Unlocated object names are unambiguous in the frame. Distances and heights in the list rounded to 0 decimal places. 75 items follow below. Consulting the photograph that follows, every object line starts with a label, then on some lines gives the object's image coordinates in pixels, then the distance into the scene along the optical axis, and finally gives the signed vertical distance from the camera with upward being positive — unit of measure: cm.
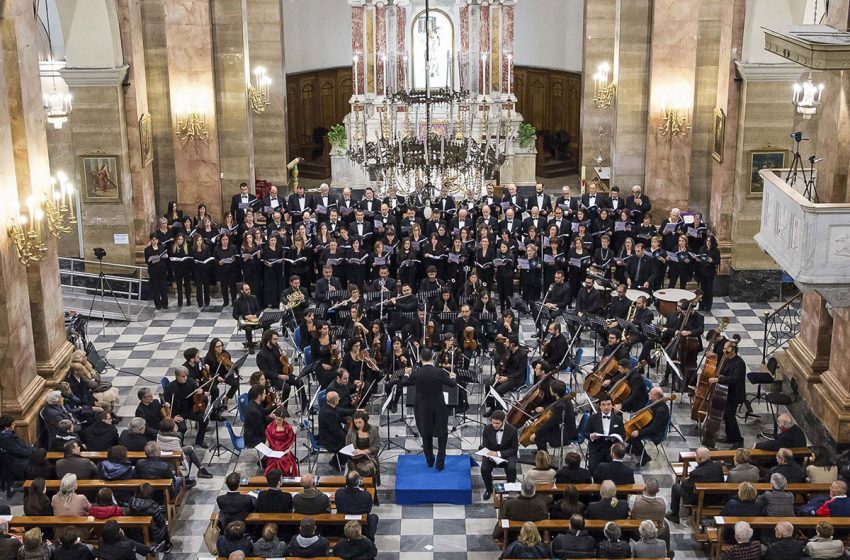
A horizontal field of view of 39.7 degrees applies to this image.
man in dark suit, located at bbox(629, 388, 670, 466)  1523 -466
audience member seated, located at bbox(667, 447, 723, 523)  1393 -477
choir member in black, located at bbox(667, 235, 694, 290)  2127 -364
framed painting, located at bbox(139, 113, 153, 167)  2358 -140
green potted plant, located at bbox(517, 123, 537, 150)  2939 -174
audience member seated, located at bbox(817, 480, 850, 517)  1294 -477
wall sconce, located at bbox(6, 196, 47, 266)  1581 -218
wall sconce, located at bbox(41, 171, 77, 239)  1659 -192
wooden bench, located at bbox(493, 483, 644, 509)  1361 -484
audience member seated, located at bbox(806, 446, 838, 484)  1388 -473
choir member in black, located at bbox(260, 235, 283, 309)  2169 -369
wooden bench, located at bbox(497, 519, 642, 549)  1289 -499
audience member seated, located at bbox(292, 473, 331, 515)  1321 -479
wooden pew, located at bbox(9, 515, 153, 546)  1309 -497
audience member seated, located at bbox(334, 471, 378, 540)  1322 -477
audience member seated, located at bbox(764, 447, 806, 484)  1375 -466
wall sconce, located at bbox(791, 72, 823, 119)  1659 -49
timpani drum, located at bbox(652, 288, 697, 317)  1977 -386
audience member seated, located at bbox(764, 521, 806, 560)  1201 -485
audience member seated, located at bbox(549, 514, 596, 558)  1228 -492
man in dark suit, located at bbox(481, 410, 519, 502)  1444 -456
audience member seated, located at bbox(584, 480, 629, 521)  1293 -480
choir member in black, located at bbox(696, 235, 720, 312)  2114 -363
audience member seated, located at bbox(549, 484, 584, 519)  1325 -487
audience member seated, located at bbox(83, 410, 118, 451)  1502 -459
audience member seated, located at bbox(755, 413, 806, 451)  1455 -457
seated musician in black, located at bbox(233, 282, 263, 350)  1956 -401
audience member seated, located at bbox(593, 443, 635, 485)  1379 -470
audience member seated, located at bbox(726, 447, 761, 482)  1385 -472
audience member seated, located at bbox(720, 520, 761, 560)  1208 -489
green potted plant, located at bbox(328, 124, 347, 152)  2950 -175
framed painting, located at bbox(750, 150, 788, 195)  2167 -180
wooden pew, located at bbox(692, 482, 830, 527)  1365 -489
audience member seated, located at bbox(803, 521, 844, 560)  1202 -486
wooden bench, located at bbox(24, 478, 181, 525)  1393 -486
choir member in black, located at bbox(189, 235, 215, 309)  2194 -366
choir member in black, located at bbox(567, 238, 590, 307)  2127 -351
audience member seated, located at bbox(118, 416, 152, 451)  1474 -458
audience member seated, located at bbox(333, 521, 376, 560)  1238 -499
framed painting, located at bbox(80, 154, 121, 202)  2311 -212
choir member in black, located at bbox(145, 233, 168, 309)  2194 -375
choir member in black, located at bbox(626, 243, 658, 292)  2098 -359
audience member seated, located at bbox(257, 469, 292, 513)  1324 -478
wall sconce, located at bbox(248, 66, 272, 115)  2594 -53
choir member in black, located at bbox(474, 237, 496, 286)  2144 -344
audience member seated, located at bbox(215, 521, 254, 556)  1220 -488
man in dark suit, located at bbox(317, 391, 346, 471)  1522 -463
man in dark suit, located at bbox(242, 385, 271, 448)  1522 -449
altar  2919 +1
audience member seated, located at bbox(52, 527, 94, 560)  1201 -485
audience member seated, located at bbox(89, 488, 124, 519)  1318 -485
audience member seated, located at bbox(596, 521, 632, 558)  1211 -487
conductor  1512 -432
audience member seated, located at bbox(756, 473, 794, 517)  1305 -480
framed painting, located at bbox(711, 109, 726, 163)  2234 -135
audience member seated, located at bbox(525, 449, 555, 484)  1363 -464
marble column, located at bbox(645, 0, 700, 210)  2366 -52
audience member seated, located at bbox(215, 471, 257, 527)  1320 -483
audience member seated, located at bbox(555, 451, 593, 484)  1368 -470
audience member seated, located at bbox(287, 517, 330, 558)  1228 -490
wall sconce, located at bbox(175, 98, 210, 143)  2427 -110
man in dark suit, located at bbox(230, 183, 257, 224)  2416 -274
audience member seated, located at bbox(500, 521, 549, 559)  1203 -486
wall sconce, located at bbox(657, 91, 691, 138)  2402 -100
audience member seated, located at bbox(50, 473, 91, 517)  1317 -477
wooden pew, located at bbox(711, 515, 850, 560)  1276 -492
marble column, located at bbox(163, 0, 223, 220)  2375 -49
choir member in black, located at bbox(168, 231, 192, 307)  2212 -362
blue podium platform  1497 -526
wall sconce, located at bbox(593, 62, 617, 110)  2633 -52
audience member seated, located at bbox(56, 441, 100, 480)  1409 -467
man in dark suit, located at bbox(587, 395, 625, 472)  1447 -450
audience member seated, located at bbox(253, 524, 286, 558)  1227 -492
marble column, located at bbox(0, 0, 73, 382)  1594 -115
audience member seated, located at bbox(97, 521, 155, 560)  1220 -490
